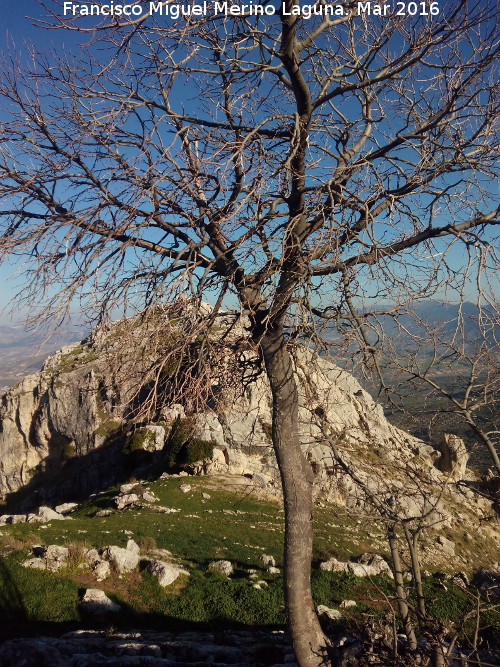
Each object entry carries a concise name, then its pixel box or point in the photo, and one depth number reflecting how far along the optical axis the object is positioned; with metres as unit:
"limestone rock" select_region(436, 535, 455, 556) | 20.31
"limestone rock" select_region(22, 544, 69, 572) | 10.58
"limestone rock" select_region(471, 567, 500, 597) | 13.00
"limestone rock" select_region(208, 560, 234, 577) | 12.03
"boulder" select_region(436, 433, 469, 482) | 32.50
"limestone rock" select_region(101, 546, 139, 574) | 11.47
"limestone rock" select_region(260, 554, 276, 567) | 13.14
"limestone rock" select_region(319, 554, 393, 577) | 12.49
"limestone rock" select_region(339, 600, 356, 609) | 10.26
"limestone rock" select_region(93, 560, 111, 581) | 10.92
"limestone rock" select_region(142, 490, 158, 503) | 20.47
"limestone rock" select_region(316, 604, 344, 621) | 9.24
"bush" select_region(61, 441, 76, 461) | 38.63
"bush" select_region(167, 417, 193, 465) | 26.42
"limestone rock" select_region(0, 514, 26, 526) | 17.20
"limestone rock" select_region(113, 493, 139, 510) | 19.81
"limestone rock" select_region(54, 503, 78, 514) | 21.91
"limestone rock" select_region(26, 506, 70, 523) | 16.91
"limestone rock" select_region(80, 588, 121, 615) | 9.16
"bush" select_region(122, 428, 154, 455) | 29.64
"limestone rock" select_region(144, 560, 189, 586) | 11.02
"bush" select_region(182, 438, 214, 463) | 25.80
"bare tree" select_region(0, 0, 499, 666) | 4.32
